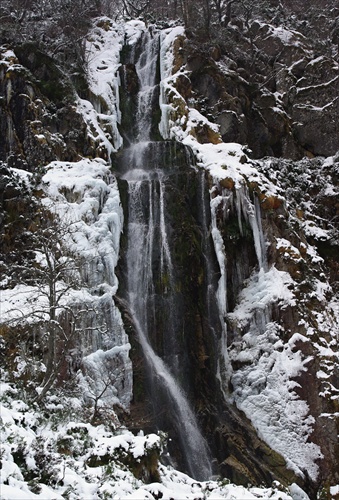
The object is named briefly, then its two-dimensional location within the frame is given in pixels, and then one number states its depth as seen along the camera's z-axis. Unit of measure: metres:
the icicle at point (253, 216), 13.72
